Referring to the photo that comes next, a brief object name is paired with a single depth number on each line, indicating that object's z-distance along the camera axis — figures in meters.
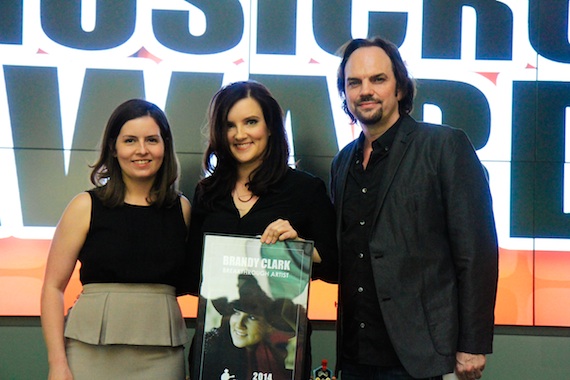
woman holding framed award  2.69
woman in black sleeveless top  2.61
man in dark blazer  2.53
